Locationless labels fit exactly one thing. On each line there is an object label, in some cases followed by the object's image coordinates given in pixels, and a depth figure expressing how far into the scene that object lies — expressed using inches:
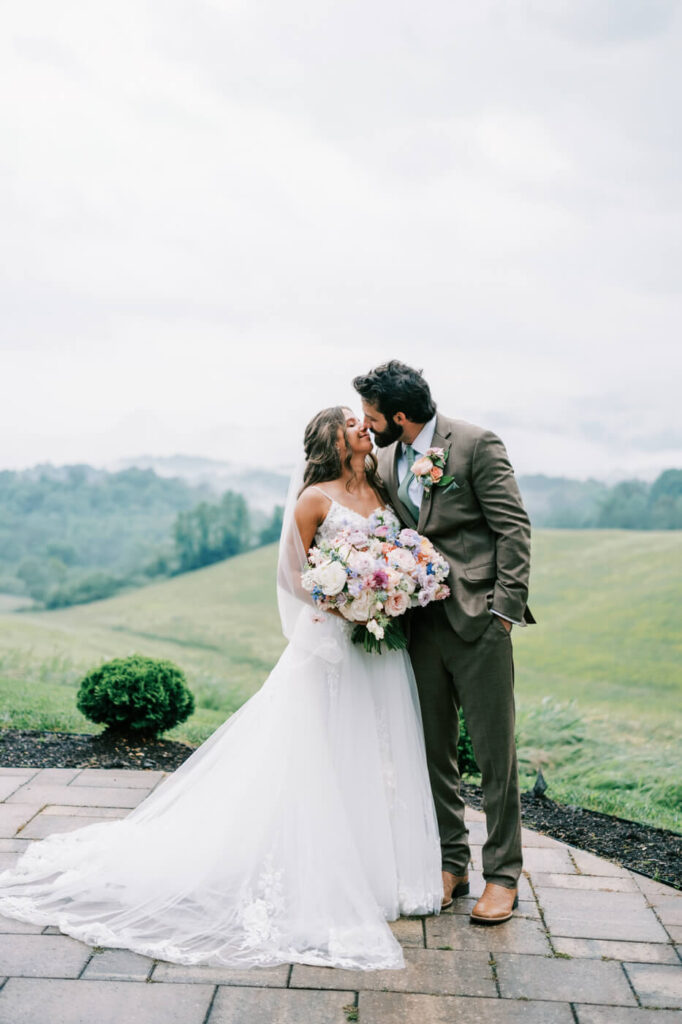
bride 137.5
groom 144.6
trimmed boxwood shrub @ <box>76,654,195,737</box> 236.8
